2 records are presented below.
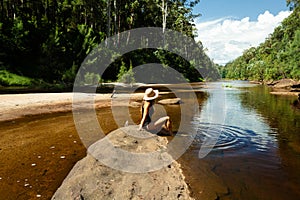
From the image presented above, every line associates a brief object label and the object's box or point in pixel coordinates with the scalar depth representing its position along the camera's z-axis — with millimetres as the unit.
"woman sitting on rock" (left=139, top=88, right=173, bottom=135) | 7313
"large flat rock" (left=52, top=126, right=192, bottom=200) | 3721
